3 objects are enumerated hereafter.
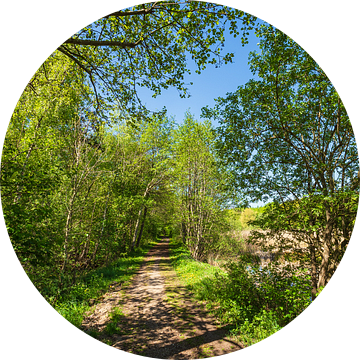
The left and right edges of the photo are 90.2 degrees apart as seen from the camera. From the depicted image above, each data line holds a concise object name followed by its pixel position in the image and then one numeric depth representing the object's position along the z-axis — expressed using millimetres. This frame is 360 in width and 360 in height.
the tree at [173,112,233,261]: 14645
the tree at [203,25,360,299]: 4816
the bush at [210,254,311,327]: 4379
